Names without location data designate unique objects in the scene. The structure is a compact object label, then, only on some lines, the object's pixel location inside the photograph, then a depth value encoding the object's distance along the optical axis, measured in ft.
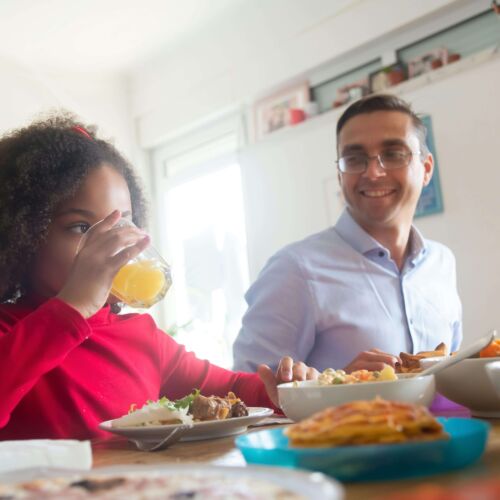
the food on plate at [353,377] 2.45
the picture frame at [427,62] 9.02
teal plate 1.51
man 5.74
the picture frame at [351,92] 10.07
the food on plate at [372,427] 1.60
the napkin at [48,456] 1.93
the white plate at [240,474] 1.18
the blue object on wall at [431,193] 8.87
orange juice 3.81
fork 2.46
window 12.81
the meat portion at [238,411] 2.86
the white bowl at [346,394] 2.21
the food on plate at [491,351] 2.79
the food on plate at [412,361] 3.04
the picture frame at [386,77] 9.57
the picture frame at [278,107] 11.16
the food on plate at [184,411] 2.69
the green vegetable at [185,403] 2.85
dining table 1.47
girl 3.22
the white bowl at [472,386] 2.58
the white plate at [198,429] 2.54
